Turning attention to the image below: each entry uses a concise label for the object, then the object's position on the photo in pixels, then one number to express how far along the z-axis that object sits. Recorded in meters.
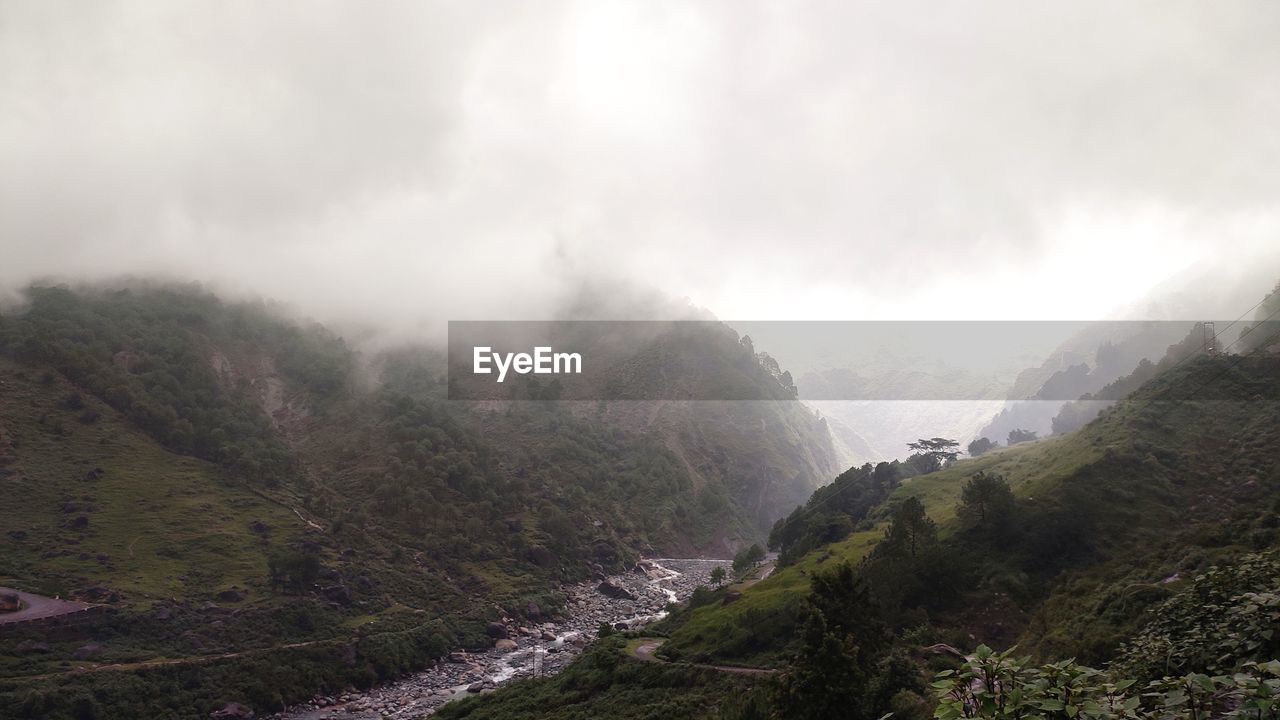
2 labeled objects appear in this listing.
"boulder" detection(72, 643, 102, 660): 71.06
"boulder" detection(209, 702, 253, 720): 69.19
